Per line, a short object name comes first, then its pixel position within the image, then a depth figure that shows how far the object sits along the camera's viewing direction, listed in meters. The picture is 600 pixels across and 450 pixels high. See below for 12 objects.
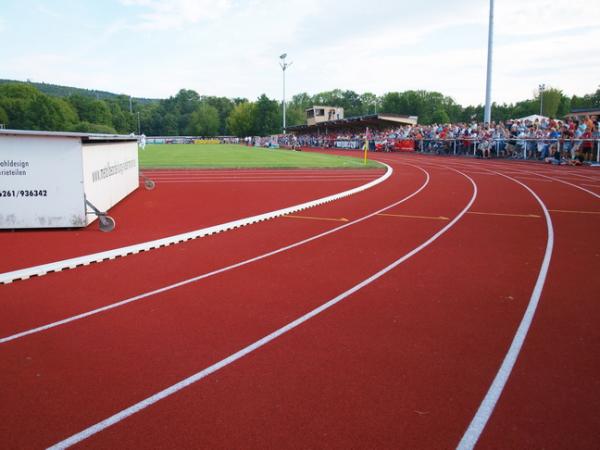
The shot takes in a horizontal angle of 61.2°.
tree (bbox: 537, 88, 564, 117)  111.56
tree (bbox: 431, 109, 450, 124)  124.00
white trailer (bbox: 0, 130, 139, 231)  8.66
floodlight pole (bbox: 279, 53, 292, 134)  81.94
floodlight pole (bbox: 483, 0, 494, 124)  30.98
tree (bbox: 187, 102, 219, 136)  149.75
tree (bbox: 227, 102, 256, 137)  117.19
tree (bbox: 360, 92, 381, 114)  163.00
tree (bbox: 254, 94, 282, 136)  106.06
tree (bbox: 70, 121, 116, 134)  77.44
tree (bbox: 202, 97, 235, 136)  158.12
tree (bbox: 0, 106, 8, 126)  100.79
